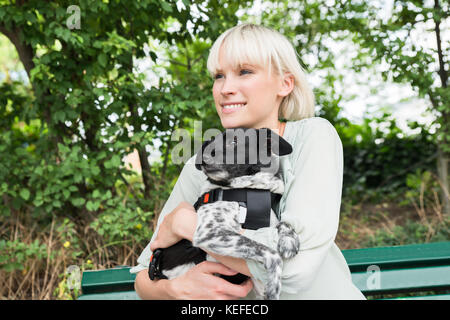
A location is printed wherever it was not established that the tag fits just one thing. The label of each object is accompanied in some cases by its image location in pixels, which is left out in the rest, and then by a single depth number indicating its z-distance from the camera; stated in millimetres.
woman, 1685
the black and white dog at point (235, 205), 1629
